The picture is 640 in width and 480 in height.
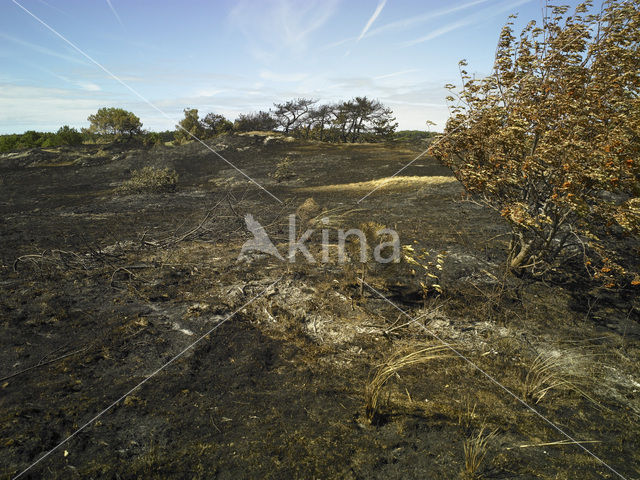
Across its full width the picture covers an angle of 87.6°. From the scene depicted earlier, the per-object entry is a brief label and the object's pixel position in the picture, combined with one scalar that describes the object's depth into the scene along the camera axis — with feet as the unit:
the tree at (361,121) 143.54
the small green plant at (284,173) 64.49
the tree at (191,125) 132.26
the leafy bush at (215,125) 134.72
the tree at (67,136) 134.51
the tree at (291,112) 144.56
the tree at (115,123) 129.49
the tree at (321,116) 146.33
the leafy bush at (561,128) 13.56
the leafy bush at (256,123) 138.31
